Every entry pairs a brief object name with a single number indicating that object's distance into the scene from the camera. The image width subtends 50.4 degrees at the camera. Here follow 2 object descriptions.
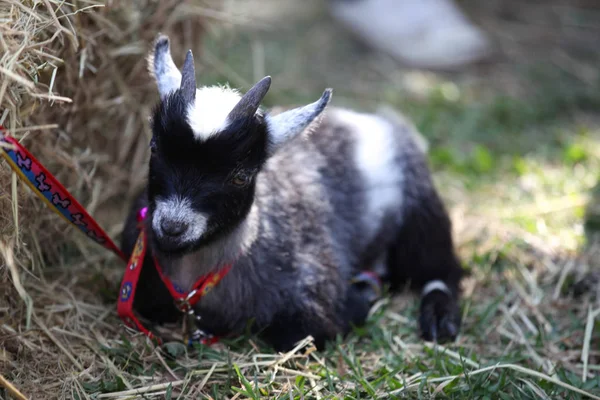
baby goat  2.94
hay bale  2.96
